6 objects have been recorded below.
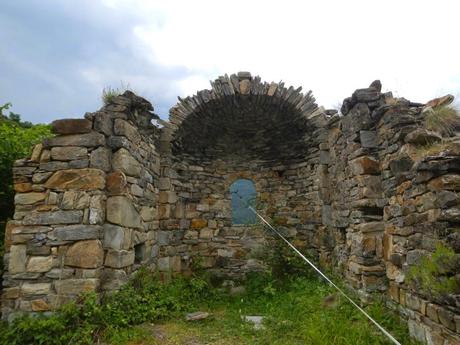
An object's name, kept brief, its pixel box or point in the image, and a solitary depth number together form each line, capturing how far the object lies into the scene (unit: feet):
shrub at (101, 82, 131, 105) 14.22
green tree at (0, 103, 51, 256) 15.40
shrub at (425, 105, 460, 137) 11.22
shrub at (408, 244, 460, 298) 7.80
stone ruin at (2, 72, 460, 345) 10.68
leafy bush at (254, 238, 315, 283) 19.51
